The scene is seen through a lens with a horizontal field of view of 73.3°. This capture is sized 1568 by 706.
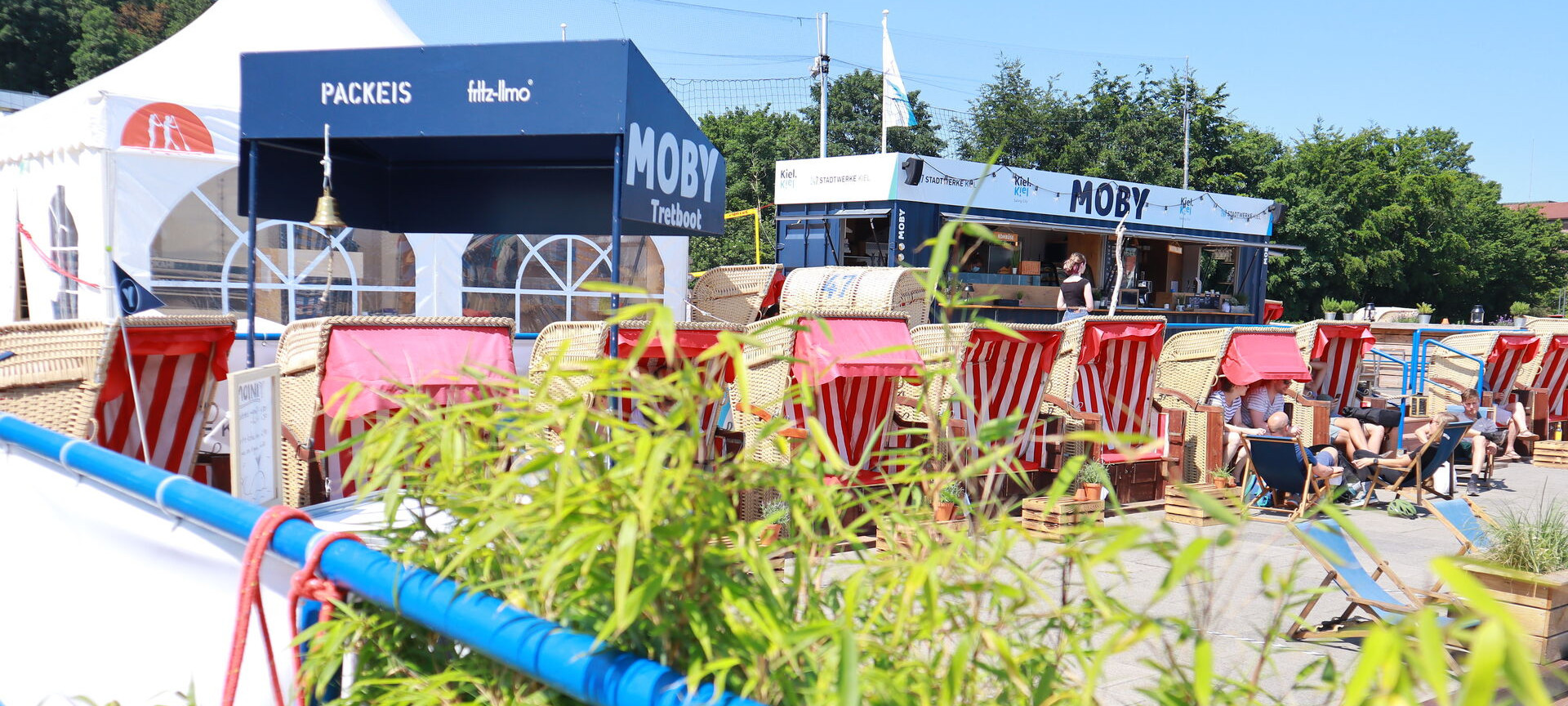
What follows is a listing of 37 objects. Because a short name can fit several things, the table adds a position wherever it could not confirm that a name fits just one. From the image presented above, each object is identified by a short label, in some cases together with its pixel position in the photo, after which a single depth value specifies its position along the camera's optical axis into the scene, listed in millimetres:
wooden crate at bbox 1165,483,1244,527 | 6539
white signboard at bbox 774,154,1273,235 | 16156
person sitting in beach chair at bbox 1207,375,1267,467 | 7562
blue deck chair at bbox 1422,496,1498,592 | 4523
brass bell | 5266
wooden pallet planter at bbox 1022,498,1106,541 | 5754
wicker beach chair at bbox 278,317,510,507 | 4023
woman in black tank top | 11648
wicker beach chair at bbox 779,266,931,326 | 13078
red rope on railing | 1451
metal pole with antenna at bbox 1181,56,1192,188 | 39188
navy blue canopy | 4328
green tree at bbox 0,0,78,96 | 43375
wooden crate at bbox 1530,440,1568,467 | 10172
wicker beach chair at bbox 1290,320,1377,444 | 8938
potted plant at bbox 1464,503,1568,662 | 3943
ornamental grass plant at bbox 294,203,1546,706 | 956
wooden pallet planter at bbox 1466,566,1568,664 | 3934
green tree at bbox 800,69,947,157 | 45531
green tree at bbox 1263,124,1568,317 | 42875
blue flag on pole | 3885
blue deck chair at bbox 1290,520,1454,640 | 3655
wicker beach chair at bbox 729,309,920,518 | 5219
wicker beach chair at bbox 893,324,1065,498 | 6309
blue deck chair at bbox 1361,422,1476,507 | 6961
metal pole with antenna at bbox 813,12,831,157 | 25609
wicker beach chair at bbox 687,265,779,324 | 13547
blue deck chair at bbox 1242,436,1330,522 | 6641
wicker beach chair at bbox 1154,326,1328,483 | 7586
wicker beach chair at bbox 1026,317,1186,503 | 6984
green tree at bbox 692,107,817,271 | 37500
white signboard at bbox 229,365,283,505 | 3217
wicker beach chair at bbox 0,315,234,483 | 3191
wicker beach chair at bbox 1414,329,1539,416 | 10016
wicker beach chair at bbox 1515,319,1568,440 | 10541
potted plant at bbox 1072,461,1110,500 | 6199
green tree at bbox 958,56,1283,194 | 42875
